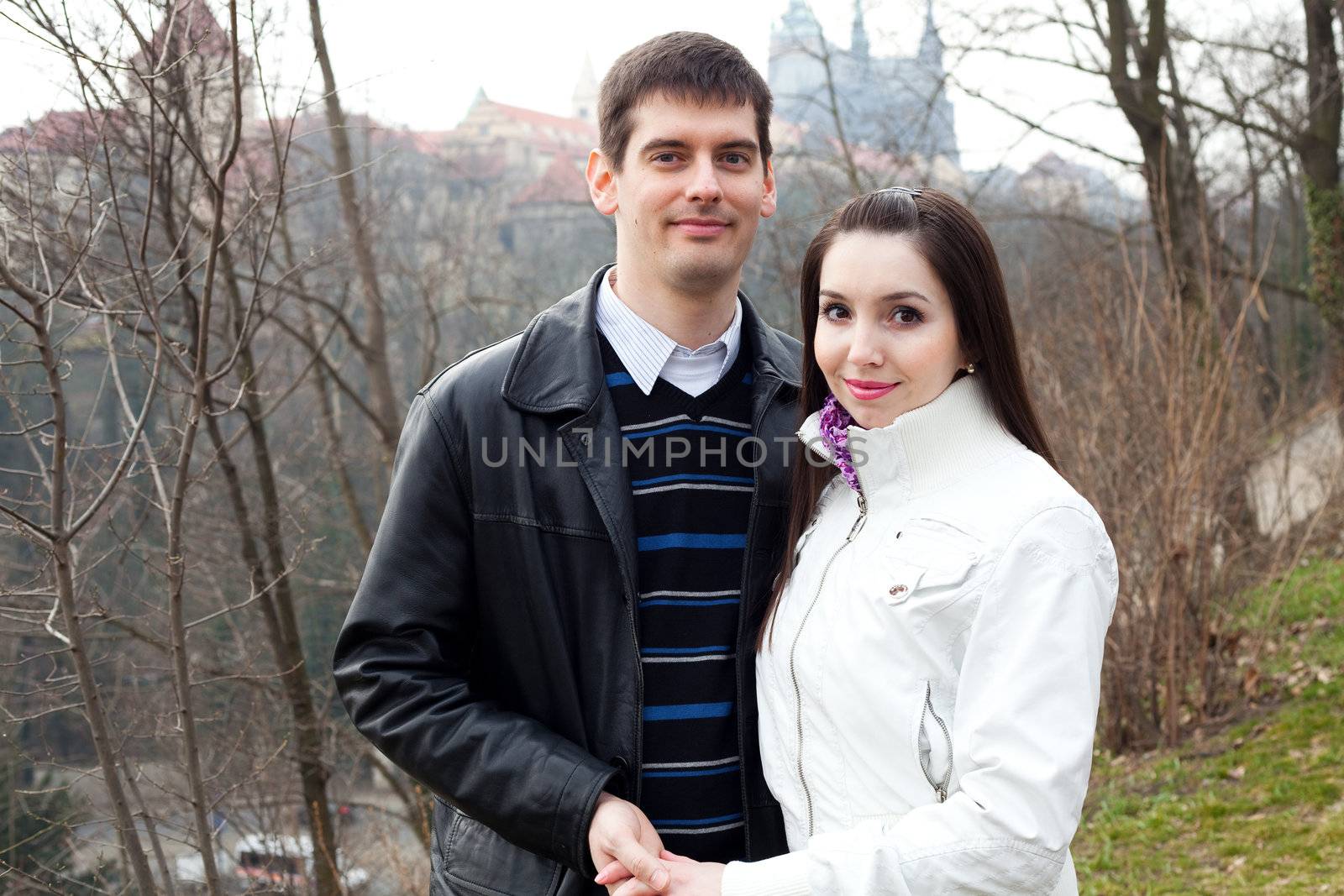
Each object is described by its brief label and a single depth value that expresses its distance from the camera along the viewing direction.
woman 1.61
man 2.03
